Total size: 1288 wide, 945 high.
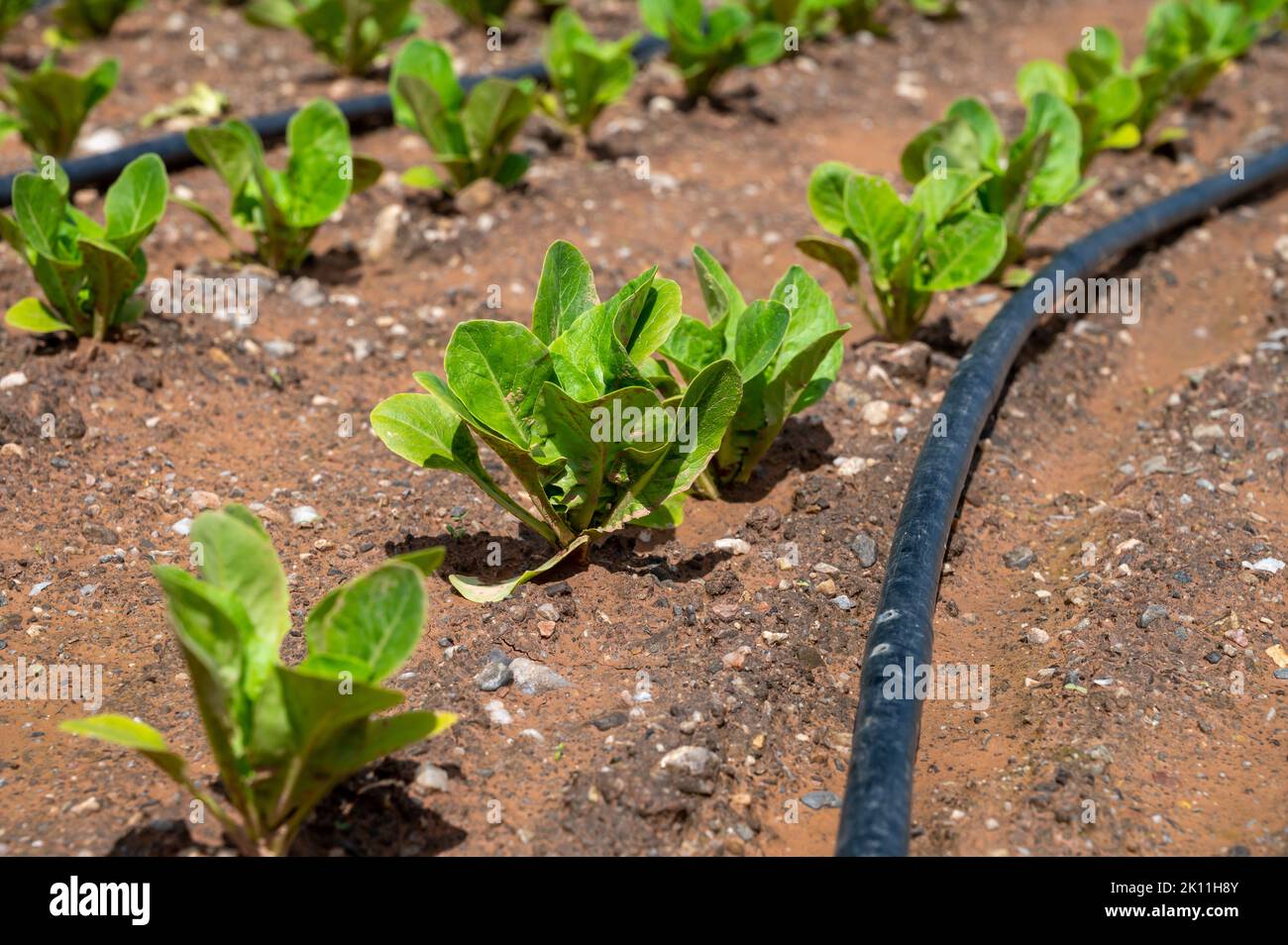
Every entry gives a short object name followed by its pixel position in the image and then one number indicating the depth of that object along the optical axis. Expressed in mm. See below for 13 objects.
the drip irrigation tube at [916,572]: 1997
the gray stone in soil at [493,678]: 2424
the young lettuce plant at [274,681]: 1749
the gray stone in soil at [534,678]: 2449
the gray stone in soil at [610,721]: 2341
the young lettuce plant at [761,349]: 2824
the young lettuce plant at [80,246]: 3184
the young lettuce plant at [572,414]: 2461
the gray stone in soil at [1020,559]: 3006
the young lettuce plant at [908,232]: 3471
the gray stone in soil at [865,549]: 2867
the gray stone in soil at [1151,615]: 2660
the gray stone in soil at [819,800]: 2287
